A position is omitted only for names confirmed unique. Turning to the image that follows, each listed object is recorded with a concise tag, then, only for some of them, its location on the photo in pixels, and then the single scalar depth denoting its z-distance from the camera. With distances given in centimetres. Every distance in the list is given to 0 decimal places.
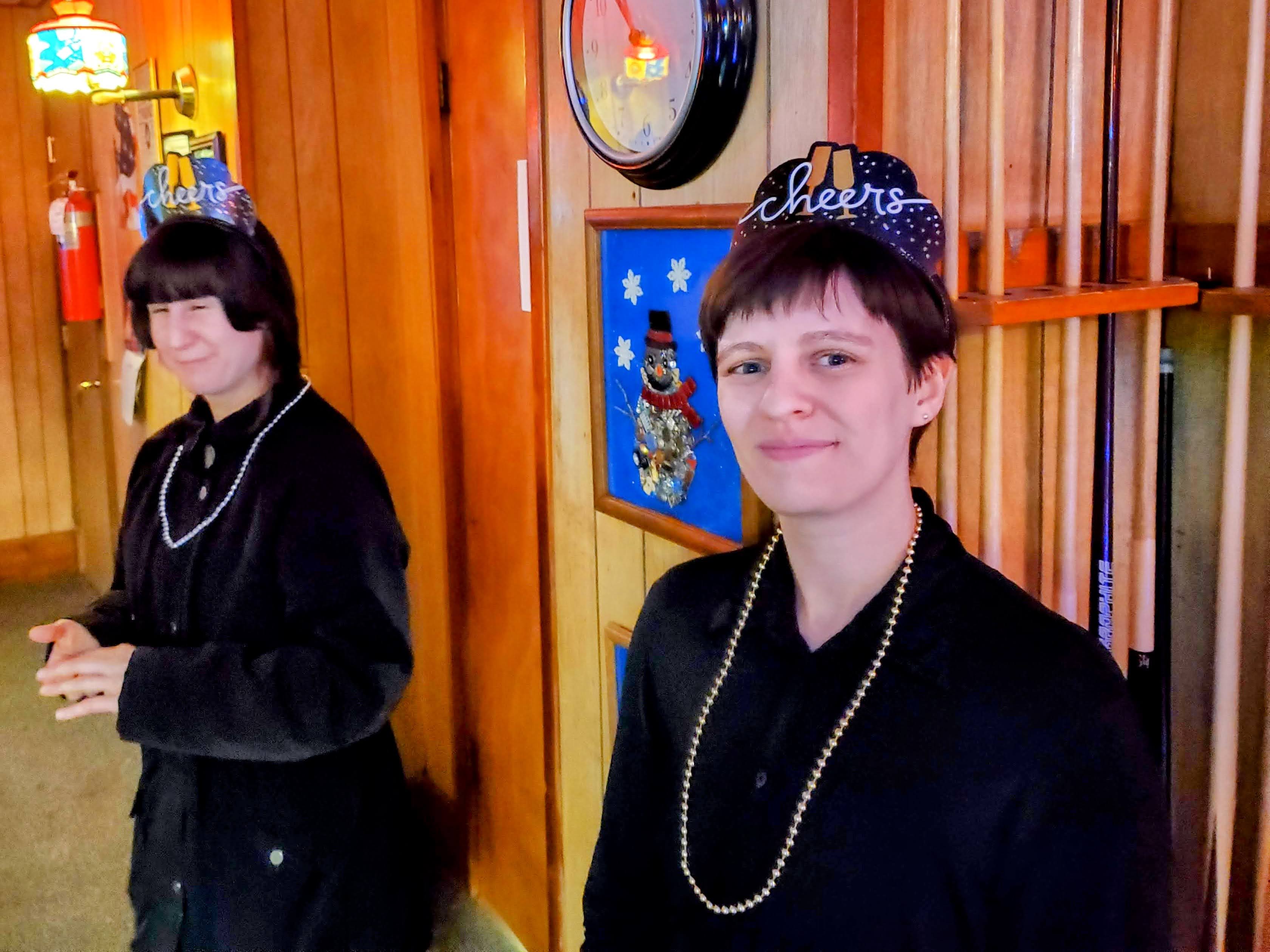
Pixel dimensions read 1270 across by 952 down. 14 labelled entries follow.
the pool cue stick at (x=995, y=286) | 110
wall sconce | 306
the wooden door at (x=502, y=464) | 191
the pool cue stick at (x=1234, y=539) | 119
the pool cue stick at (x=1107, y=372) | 125
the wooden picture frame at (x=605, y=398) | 124
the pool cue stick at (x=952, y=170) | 107
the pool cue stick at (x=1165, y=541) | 136
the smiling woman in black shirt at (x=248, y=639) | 142
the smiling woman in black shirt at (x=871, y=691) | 83
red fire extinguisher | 407
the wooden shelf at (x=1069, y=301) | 109
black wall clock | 118
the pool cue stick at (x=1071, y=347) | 115
